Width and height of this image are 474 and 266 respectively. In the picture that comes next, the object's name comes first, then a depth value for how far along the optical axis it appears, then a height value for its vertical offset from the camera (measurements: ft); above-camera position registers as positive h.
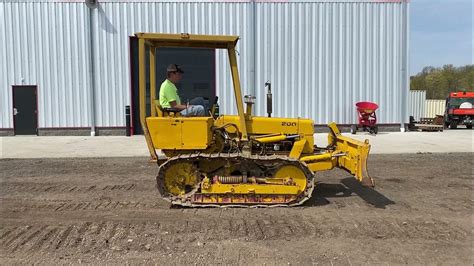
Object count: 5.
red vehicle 71.46 -1.45
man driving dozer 20.36 +0.22
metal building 55.88 +6.84
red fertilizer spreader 54.78 -2.01
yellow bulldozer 19.92 -2.87
